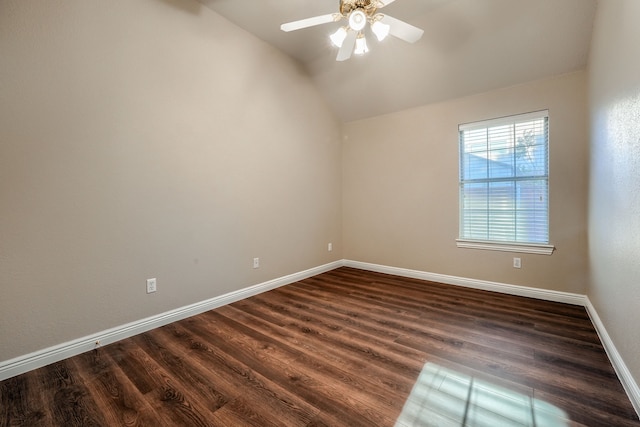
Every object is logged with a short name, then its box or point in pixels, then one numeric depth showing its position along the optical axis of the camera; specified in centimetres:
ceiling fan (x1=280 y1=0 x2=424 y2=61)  193
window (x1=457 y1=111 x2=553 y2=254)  306
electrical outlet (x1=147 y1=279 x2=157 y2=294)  239
